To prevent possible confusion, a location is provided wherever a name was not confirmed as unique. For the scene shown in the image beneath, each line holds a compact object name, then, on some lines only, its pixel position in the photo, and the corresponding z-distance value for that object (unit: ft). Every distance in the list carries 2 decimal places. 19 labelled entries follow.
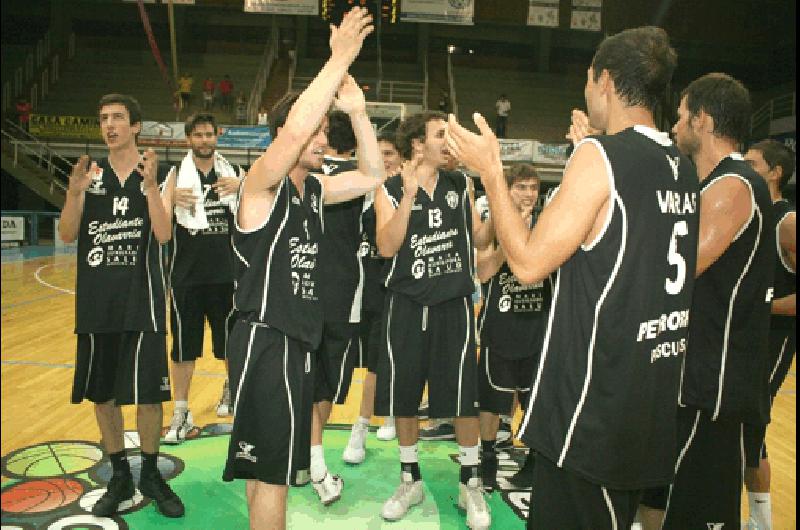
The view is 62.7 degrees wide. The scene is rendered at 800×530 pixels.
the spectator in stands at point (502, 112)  72.49
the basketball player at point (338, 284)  14.23
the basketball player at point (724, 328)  8.04
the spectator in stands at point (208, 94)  74.38
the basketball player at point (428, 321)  12.73
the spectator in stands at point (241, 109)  70.85
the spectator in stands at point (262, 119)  66.58
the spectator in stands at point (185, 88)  74.49
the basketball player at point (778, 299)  11.36
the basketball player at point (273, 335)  8.87
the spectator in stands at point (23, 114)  69.51
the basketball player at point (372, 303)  16.97
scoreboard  35.79
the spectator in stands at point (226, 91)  75.80
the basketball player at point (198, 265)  16.96
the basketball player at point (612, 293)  6.14
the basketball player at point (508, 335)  14.08
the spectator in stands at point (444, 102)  77.88
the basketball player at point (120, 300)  12.32
